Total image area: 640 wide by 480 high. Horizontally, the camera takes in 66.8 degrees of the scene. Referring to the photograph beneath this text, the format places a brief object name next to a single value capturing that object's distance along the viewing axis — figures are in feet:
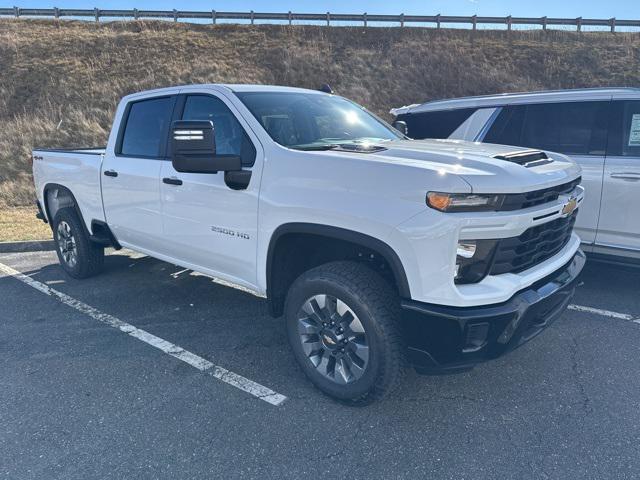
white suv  14.61
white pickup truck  8.06
